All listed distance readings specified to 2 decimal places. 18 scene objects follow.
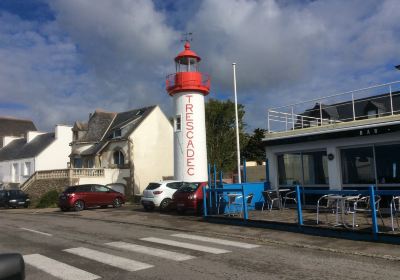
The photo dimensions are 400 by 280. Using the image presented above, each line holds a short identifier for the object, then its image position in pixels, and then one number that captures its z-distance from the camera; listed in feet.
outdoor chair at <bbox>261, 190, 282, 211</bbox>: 56.17
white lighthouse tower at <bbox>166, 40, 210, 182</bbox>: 81.41
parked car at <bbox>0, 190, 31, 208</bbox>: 103.40
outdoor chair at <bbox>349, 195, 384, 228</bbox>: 38.81
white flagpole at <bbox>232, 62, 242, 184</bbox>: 75.61
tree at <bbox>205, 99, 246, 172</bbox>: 153.58
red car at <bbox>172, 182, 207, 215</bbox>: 61.72
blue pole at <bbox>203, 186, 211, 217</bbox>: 53.57
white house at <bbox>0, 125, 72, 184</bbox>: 152.07
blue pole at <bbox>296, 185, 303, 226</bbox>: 39.99
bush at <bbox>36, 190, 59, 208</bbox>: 105.09
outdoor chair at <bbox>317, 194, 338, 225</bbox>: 48.20
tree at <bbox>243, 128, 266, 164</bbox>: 176.76
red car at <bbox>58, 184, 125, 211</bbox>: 81.30
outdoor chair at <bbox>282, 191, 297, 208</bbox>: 57.84
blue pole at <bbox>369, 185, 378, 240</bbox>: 33.42
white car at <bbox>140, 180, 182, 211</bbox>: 71.10
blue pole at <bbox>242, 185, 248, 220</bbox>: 47.01
